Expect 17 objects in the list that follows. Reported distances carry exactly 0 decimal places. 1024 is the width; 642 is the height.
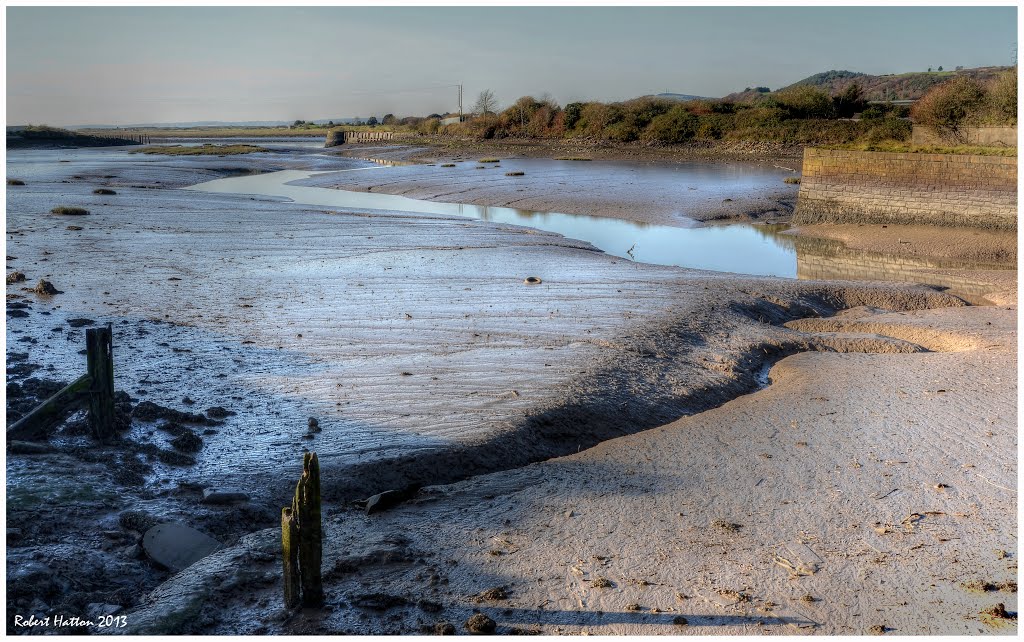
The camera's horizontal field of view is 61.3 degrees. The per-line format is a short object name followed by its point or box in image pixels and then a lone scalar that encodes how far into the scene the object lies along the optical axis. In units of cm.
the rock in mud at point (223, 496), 539
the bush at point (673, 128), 5109
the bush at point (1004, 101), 2394
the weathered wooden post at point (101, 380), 575
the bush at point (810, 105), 5081
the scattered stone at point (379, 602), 422
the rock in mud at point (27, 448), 577
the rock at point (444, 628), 401
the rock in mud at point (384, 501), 531
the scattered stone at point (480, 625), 403
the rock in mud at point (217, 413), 675
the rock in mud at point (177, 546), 470
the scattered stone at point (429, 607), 421
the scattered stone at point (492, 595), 430
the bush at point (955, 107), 2619
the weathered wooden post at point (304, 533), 395
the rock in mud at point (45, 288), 1070
